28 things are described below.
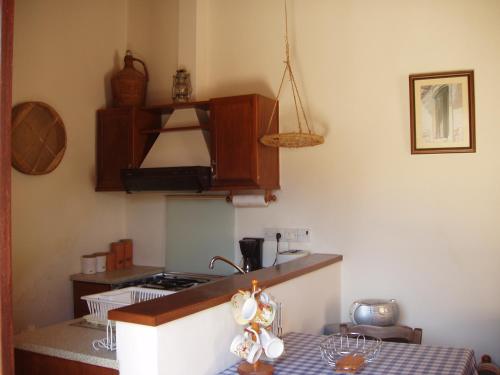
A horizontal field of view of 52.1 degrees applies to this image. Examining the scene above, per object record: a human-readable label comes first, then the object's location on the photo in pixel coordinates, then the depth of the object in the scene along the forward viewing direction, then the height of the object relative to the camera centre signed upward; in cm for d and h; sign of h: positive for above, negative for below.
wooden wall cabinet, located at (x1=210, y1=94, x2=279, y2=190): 352 +40
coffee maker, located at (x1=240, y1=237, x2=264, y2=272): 377 -38
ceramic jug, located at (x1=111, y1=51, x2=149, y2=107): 408 +94
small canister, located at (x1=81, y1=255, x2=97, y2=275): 393 -48
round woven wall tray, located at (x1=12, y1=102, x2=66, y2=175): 344 +45
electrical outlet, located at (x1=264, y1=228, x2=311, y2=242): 373 -25
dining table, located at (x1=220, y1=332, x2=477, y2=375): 201 -67
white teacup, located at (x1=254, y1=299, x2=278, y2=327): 192 -43
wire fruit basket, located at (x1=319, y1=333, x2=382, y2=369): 215 -66
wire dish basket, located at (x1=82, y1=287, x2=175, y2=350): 255 -51
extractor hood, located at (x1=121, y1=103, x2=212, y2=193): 365 +32
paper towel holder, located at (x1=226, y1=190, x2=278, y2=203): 377 +3
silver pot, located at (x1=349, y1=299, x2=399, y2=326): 316 -70
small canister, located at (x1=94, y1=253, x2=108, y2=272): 398 -47
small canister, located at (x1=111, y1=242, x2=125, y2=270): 417 -42
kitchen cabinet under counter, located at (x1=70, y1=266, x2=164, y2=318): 369 -59
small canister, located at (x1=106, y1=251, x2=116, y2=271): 407 -47
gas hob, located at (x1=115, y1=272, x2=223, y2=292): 364 -60
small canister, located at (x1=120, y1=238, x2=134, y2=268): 427 -42
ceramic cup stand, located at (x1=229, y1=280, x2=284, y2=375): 191 -50
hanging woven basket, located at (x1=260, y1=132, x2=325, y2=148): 328 +40
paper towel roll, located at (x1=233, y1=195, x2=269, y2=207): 376 +0
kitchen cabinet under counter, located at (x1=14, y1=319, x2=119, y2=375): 214 -65
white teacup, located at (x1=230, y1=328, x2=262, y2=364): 191 -55
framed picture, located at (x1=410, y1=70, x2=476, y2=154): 324 +57
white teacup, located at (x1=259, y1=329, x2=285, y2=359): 194 -55
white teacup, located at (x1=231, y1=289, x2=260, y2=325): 190 -40
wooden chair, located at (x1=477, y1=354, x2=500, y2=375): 292 -97
